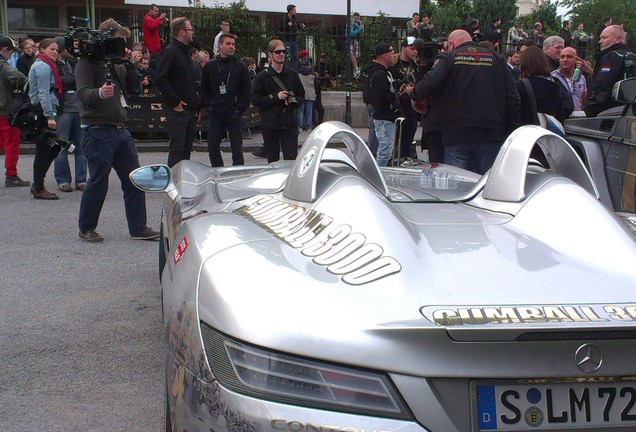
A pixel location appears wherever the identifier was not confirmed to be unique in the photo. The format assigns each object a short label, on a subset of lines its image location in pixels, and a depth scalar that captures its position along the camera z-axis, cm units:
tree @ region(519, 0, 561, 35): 3833
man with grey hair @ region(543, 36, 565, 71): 903
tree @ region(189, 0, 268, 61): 1930
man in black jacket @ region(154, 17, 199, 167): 938
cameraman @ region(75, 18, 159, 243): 707
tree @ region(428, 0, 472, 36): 3160
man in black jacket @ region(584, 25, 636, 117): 873
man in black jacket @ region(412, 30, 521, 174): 668
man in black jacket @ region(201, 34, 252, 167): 1014
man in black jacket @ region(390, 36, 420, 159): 1060
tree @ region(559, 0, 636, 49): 3403
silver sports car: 201
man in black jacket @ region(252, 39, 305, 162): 984
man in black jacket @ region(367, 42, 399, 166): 1021
